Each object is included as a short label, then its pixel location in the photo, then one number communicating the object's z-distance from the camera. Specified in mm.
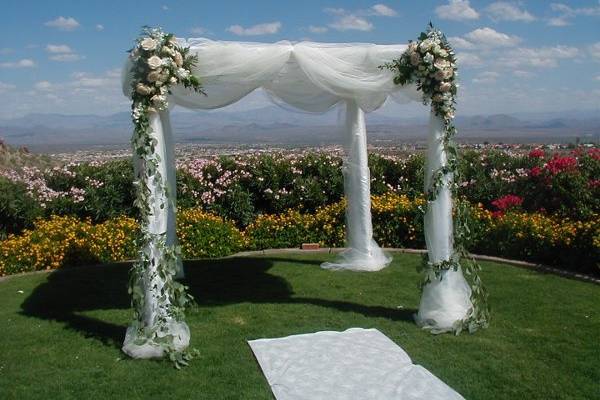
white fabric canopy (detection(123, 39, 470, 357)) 5395
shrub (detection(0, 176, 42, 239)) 9297
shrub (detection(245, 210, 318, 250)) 9477
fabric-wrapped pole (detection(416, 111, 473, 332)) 5418
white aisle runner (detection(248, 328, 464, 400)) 4246
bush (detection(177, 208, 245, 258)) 8812
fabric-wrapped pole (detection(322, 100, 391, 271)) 7668
